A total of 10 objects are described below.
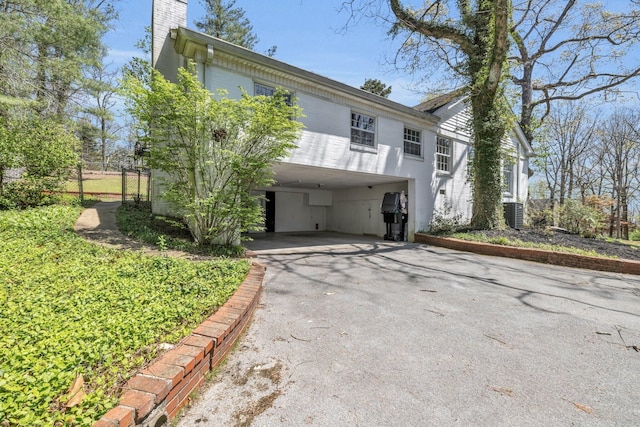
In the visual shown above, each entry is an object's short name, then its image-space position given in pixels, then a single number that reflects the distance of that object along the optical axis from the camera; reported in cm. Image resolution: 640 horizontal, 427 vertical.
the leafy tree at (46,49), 877
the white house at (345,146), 675
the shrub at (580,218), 962
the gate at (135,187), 1071
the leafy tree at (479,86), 950
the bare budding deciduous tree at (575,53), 1072
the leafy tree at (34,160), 745
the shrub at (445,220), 1047
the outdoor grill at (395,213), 1034
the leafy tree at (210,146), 516
